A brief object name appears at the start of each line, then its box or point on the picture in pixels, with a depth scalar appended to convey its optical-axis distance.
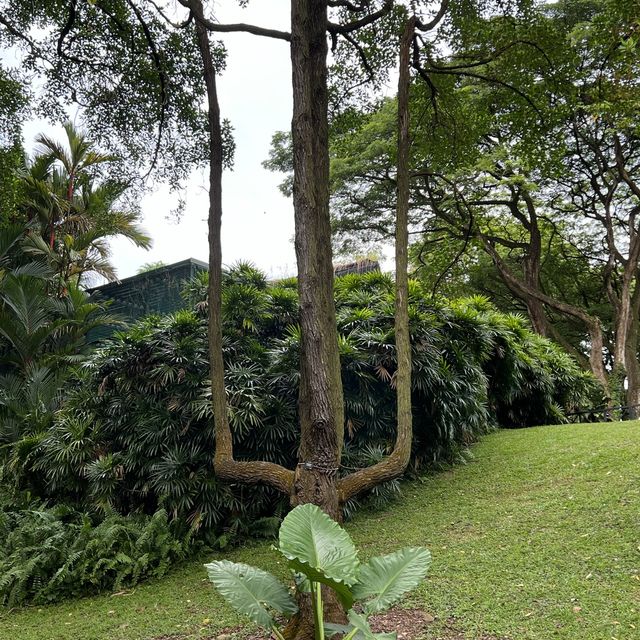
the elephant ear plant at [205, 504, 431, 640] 1.87
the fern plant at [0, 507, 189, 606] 3.57
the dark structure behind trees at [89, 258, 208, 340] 8.48
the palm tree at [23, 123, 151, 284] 9.98
